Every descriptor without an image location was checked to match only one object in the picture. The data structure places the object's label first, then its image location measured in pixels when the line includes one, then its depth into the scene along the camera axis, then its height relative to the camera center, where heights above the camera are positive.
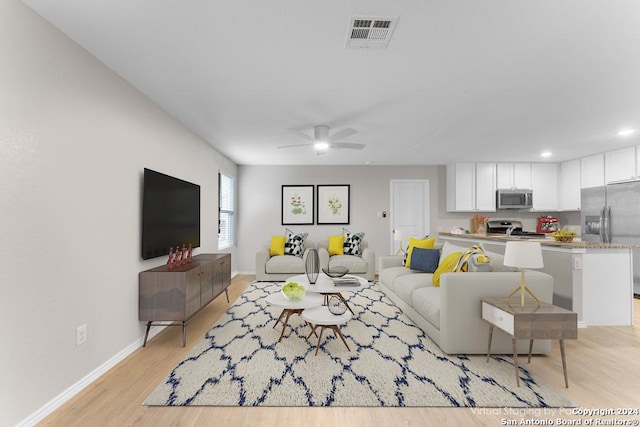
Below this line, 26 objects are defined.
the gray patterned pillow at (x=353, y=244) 5.70 -0.59
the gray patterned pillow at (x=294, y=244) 5.60 -0.58
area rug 1.90 -1.24
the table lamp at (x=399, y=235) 5.06 -0.35
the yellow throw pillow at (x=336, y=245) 5.69 -0.61
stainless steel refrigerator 4.40 +0.02
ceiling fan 3.44 +0.99
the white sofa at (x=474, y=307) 2.46 -0.81
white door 6.38 +0.20
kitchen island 3.20 -0.77
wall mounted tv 2.77 +0.01
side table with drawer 2.04 -0.80
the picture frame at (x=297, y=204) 6.28 +0.25
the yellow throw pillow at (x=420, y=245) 4.16 -0.44
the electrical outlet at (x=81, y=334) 2.02 -0.88
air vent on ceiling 1.72 +1.19
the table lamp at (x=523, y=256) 2.14 -0.31
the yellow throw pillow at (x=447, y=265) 3.09 -0.55
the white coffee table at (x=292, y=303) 2.67 -0.86
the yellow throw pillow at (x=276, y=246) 5.56 -0.61
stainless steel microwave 5.86 +0.35
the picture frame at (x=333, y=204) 6.29 +0.25
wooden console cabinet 2.69 -0.79
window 5.25 +0.06
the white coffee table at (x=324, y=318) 2.41 -0.91
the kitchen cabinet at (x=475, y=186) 5.97 +0.63
